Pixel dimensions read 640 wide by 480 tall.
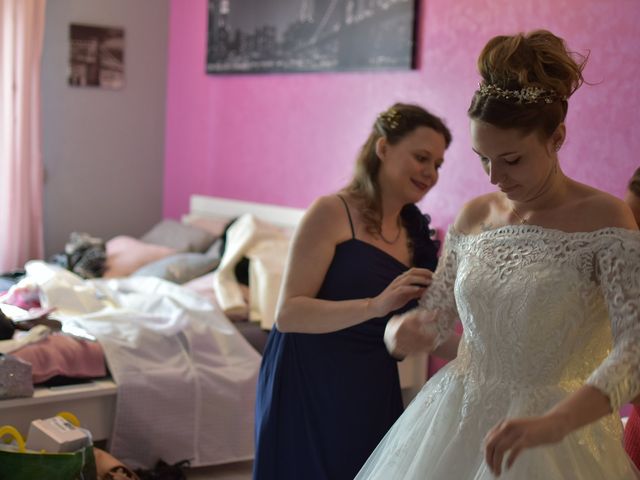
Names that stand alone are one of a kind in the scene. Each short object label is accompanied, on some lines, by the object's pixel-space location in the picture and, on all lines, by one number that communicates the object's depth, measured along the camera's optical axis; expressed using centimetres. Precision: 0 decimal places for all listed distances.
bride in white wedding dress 138
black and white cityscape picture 386
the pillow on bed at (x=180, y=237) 476
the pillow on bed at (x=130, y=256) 470
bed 319
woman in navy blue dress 213
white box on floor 277
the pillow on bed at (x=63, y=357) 319
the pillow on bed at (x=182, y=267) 434
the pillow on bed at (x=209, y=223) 486
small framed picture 551
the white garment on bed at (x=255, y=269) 377
